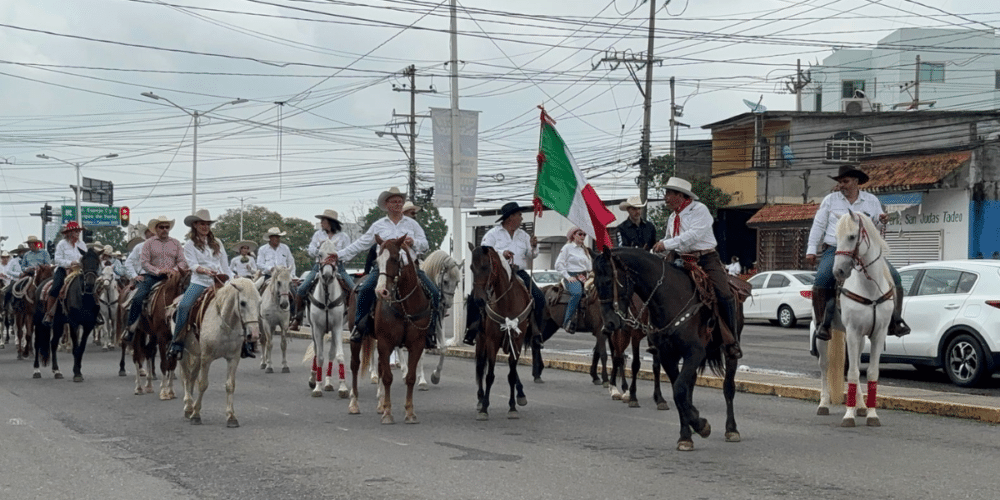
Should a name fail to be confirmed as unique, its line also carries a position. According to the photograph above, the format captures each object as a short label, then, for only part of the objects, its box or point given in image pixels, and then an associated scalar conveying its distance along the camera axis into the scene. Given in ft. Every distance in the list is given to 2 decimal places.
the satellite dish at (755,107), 199.50
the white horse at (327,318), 52.90
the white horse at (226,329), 41.47
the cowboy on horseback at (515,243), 46.29
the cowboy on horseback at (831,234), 41.04
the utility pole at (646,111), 140.15
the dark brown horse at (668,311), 33.47
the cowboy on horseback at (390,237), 43.39
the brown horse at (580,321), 53.06
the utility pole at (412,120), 205.67
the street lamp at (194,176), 168.96
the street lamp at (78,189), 228.02
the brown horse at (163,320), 49.65
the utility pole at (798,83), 208.54
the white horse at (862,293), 38.52
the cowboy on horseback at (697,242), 35.64
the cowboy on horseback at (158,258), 51.08
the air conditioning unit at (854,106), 178.19
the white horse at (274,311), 57.06
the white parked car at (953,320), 50.08
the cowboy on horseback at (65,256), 66.54
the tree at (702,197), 168.25
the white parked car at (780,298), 111.75
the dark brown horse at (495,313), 42.34
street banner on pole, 85.76
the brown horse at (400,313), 41.09
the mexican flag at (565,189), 44.04
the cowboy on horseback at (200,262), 44.80
